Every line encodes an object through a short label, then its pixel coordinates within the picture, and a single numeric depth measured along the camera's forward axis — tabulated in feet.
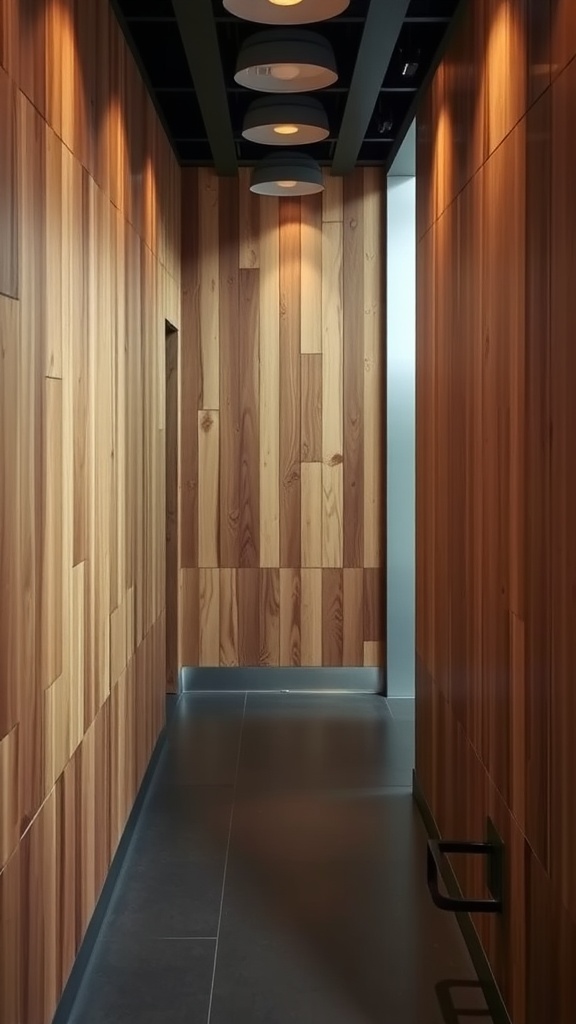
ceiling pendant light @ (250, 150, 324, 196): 20.35
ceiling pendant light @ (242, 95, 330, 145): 17.29
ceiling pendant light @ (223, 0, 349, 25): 11.70
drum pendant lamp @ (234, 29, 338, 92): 13.88
